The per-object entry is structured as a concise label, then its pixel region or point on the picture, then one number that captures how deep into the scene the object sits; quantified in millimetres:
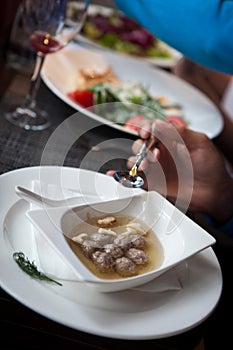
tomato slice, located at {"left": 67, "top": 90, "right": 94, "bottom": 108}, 1293
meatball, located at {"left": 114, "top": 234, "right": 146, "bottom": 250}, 752
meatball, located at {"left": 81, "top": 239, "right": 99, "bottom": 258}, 729
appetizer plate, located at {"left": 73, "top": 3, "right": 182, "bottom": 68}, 1762
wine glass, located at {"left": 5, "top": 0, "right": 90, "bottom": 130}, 1126
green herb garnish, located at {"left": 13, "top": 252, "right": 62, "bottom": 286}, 689
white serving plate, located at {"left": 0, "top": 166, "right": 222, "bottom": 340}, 650
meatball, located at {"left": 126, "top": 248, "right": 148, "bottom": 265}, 742
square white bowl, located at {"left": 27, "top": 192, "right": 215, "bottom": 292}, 673
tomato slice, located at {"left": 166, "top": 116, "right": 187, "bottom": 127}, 1369
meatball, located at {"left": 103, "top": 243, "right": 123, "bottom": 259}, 729
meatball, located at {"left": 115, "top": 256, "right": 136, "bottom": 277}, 715
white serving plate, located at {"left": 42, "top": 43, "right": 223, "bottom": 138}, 1407
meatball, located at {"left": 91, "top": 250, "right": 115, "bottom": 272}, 713
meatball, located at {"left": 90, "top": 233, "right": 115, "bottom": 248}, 746
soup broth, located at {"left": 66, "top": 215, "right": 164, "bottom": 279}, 721
